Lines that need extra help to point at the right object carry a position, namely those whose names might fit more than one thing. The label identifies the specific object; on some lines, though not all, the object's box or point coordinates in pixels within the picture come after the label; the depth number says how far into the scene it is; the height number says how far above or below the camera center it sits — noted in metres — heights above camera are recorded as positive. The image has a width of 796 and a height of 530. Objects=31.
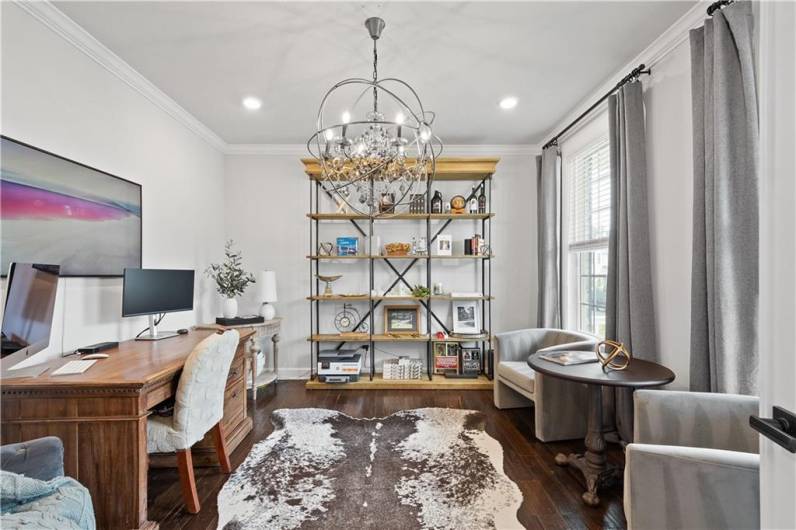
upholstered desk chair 1.87 -0.77
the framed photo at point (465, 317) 4.25 -0.56
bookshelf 4.00 +0.00
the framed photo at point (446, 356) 4.16 -1.00
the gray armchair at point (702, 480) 1.18 -0.74
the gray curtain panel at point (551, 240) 3.84 +0.33
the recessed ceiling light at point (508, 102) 3.17 +1.52
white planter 3.66 -0.38
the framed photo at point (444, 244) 4.22 +0.31
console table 3.57 -0.80
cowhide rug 1.88 -1.30
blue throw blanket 1.09 -0.76
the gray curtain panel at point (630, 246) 2.41 +0.17
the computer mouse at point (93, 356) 2.01 -0.49
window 3.23 +0.36
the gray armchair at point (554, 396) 2.71 -0.98
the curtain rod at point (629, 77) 2.46 +1.38
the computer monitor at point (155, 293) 2.47 -0.17
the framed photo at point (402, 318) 4.28 -0.58
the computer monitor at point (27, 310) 1.52 -0.18
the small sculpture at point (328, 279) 4.16 -0.10
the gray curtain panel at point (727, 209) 1.70 +0.31
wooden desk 1.60 -0.71
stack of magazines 2.25 -0.57
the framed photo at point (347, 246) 4.20 +0.29
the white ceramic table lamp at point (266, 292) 3.87 -0.23
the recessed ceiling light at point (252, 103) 3.12 +1.50
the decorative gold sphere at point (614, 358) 2.06 -0.52
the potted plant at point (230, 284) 3.66 -0.14
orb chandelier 1.73 +0.56
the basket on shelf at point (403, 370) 4.05 -1.13
